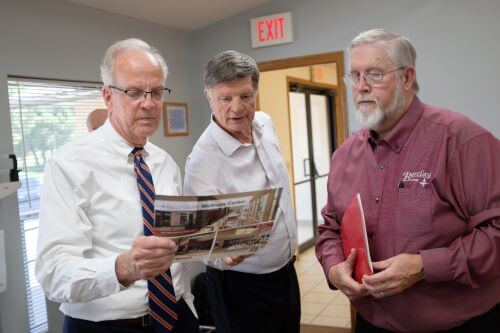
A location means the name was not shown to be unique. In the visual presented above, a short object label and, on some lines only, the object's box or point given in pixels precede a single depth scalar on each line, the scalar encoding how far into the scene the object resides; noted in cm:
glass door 661
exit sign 421
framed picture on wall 432
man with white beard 139
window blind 306
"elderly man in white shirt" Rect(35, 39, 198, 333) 130
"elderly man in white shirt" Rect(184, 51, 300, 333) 190
